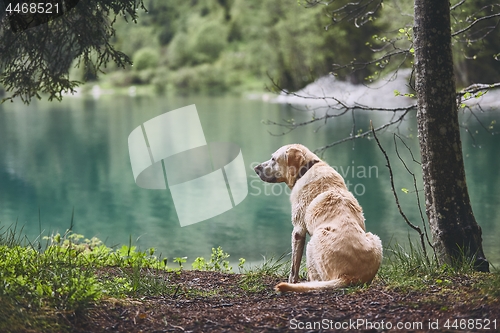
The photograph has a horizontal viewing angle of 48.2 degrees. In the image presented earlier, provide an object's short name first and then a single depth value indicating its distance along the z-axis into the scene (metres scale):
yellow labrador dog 4.47
